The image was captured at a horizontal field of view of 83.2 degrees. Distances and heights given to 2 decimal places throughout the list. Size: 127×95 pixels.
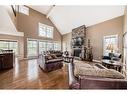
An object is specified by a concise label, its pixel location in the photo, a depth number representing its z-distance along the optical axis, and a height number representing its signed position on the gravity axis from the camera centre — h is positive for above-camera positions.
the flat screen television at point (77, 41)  4.46 +0.40
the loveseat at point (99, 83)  0.86 -0.43
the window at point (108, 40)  2.91 +0.31
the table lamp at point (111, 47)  2.13 +0.01
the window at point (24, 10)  2.76 +1.44
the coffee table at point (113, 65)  2.15 -0.54
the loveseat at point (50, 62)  2.75 -0.59
